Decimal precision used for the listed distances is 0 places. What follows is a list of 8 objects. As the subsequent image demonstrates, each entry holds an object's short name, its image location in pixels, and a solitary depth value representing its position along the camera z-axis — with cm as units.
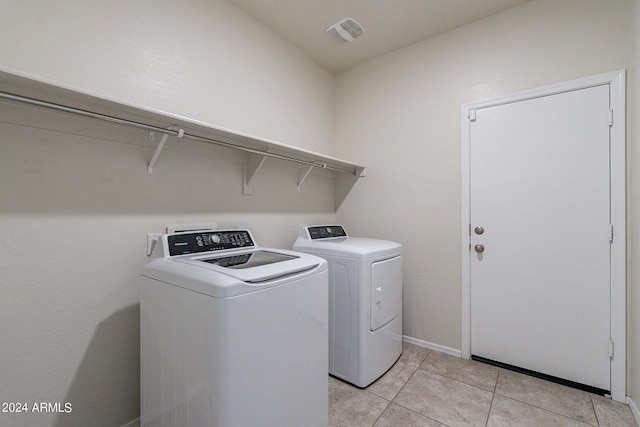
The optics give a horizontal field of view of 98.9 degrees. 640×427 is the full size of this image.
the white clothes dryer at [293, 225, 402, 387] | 179
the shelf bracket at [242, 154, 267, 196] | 197
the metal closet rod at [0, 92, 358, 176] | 97
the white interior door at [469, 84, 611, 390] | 171
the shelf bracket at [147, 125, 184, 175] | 140
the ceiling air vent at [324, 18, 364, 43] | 211
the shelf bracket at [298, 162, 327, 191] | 236
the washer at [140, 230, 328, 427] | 94
